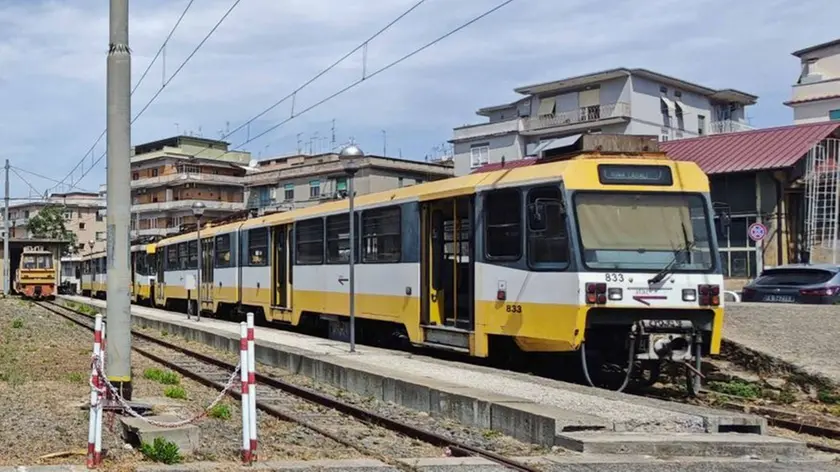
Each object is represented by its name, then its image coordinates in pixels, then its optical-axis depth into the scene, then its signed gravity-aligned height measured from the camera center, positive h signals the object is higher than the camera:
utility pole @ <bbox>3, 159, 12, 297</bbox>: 55.50 +0.04
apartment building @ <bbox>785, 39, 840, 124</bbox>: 52.12 +9.62
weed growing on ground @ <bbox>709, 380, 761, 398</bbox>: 12.45 -1.70
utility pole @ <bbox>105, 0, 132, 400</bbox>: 9.69 +0.67
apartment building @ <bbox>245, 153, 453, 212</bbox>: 66.69 +6.50
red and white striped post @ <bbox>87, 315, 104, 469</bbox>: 7.04 -1.17
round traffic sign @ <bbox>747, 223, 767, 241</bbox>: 24.73 +0.75
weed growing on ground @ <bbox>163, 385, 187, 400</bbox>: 12.26 -1.62
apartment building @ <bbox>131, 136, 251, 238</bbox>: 89.62 +7.85
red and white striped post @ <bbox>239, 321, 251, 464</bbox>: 7.41 -1.06
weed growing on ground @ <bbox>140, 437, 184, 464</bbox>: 7.28 -1.41
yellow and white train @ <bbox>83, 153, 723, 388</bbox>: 11.63 +0.02
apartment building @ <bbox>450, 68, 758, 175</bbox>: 57.19 +9.47
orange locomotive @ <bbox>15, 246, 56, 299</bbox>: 51.94 -0.30
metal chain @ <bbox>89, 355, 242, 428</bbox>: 7.47 -1.15
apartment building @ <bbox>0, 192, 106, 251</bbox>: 105.81 +5.87
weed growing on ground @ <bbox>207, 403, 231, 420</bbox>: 10.33 -1.58
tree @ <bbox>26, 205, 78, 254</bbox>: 91.12 +4.29
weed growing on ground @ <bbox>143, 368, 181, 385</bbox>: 14.05 -1.62
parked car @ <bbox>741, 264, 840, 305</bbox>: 19.11 -0.52
